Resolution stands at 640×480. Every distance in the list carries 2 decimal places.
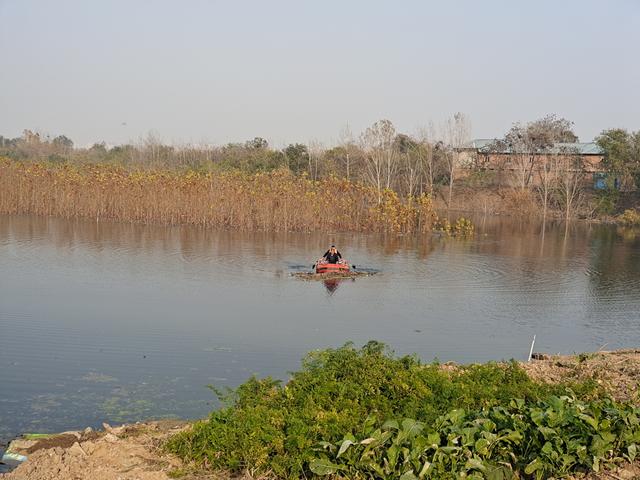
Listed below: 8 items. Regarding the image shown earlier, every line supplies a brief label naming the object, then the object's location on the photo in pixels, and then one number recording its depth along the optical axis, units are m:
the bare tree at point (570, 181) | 49.92
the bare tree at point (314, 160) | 52.81
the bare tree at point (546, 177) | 50.01
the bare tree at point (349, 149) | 54.19
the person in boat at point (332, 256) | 23.42
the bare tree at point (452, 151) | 54.62
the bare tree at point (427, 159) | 52.17
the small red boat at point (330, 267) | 23.12
